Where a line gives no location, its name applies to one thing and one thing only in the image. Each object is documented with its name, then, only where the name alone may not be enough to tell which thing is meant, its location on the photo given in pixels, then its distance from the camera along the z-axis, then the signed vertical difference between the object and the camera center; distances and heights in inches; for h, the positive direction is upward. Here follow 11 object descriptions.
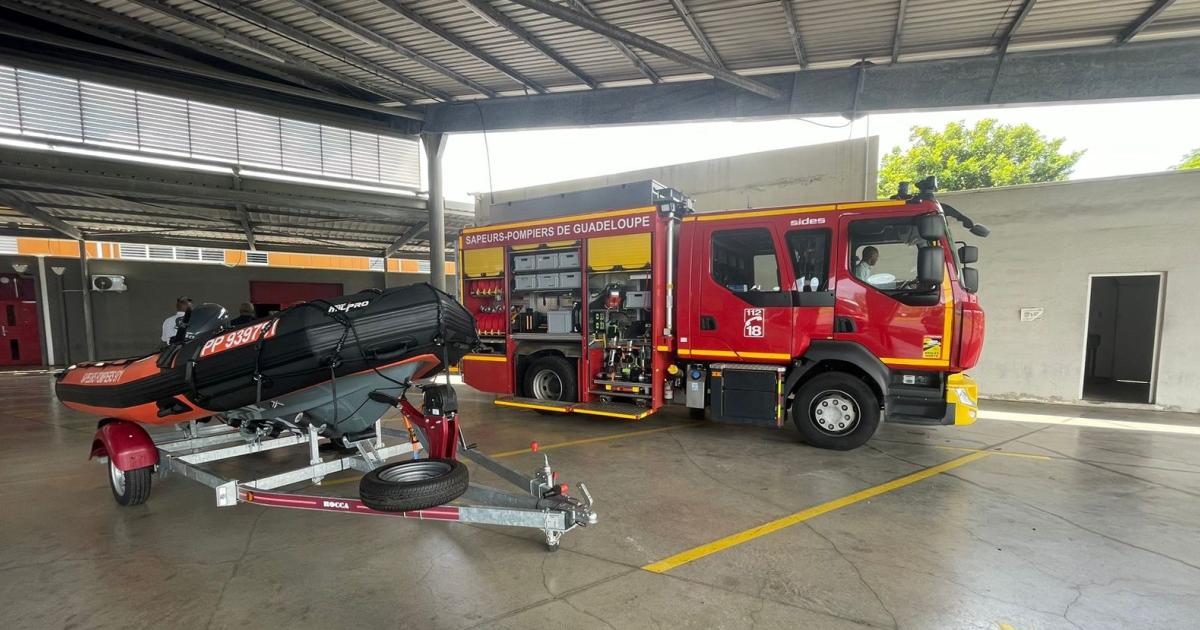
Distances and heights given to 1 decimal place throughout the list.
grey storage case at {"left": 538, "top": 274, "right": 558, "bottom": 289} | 266.4 -2.1
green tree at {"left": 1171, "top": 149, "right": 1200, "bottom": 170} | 903.2 +220.6
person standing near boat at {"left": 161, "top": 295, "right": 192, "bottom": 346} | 247.0 -24.8
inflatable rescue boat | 132.0 -24.2
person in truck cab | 206.5 +4.8
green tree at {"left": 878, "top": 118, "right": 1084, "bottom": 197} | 986.7 +247.2
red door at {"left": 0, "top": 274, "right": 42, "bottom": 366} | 511.8 -47.9
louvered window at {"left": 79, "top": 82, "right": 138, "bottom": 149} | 364.2 +122.5
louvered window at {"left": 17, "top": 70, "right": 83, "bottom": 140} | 345.4 +123.2
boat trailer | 110.8 -53.9
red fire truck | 197.6 -15.2
